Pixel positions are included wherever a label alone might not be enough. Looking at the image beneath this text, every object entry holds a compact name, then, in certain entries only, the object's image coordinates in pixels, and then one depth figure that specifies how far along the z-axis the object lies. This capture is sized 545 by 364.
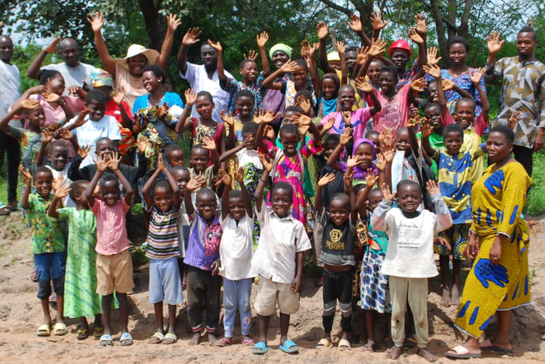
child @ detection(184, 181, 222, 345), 5.52
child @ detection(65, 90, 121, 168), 6.23
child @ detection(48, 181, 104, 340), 5.72
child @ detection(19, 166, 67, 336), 5.77
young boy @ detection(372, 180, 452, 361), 4.94
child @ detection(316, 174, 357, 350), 5.23
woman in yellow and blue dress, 5.00
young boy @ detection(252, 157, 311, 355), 5.28
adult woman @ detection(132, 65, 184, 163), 6.32
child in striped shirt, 5.60
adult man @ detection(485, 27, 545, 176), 6.40
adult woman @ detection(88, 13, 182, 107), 7.00
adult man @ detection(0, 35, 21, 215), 7.32
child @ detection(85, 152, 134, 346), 5.57
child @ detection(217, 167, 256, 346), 5.41
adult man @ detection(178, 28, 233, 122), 7.09
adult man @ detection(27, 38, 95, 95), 6.98
